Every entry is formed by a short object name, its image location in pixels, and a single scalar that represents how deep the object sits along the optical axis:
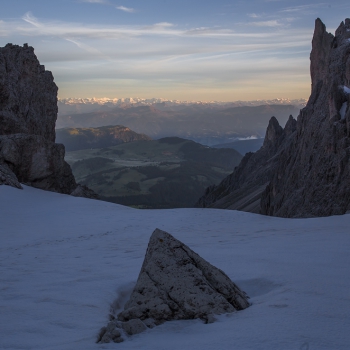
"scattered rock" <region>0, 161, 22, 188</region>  23.42
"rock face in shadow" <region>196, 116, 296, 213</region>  73.75
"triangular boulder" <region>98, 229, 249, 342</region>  5.53
